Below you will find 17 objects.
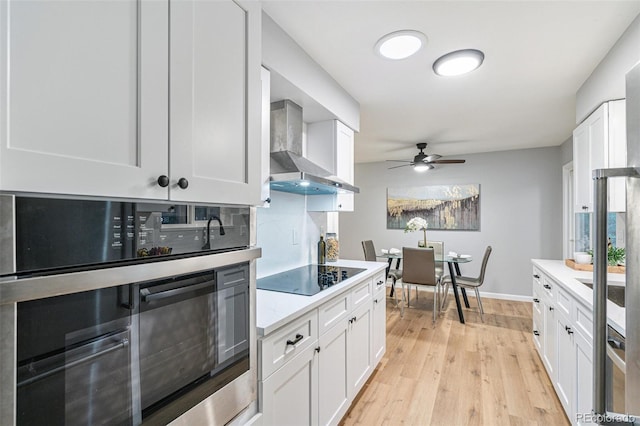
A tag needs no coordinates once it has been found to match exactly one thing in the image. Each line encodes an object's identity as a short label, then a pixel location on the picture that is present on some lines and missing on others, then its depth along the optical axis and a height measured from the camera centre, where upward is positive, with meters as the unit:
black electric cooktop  1.83 -0.44
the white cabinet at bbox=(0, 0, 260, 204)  0.56 +0.27
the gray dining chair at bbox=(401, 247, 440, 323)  3.95 -0.68
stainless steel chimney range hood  1.99 +0.41
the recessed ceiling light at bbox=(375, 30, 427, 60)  1.85 +1.08
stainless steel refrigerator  0.62 -0.19
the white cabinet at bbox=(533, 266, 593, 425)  1.73 -0.88
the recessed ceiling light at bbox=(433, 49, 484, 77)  2.04 +1.05
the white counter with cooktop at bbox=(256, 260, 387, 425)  1.29 -0.72
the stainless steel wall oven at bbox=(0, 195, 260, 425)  0.56 -0.22
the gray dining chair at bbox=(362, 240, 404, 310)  4.69 -0.64
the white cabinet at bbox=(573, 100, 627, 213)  2.16 +0.51
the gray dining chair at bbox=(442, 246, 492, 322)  4.16 -0.92
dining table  3.98 -0.63
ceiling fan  4.34 +0.78
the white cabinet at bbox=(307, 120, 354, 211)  2.67 +0.56
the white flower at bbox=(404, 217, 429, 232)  4.54 -0.13
